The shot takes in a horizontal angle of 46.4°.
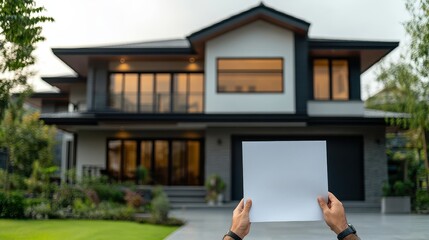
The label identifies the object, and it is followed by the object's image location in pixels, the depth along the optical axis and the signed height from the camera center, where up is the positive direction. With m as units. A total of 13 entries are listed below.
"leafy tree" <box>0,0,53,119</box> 7.95 +2.13
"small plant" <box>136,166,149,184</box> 19.78 -0.64
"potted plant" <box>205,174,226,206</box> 18.41 -1.14
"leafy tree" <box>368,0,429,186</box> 11.46 +2.39
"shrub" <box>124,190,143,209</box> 15.53 -1.30
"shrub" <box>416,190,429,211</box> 16.66 -1.43
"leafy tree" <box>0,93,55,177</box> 19.03 +0.59
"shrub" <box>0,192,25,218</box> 12.81 -1.27
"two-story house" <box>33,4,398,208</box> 19.05 +2.30
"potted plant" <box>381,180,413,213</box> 16.59 -1.36
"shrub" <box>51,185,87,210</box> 14.37 -1.15
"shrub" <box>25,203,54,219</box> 13.29 -1.45
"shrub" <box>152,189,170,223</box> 12.57 -1.29
